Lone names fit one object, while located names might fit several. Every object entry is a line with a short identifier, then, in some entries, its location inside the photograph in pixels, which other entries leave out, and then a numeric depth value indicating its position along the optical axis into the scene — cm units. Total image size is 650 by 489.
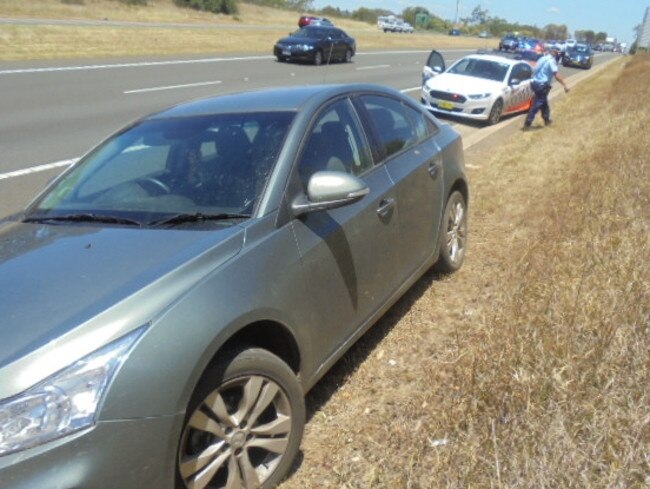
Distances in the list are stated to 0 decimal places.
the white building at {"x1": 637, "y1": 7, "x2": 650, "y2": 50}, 5367
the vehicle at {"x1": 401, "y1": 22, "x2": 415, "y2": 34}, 7136
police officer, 1312
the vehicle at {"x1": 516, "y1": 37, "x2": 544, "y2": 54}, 4619
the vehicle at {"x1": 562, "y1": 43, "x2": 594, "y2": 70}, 4438
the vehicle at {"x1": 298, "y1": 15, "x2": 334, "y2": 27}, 4728
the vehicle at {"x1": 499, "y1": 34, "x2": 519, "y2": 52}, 4812
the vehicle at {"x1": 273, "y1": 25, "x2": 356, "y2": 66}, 2502
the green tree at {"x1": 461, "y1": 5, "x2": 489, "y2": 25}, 13500
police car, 1452
